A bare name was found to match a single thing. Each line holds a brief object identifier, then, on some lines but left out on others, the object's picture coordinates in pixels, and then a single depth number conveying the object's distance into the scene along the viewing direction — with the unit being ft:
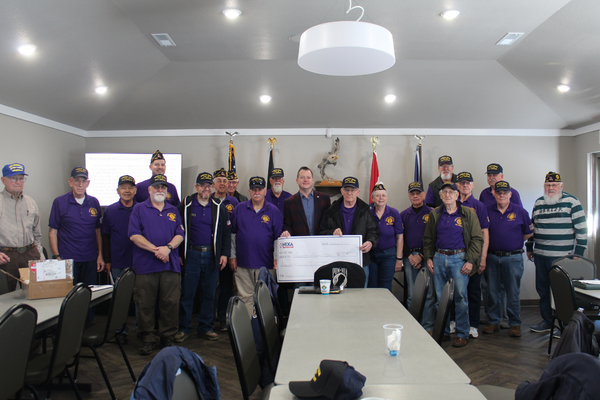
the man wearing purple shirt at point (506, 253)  15.89
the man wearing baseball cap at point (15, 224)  13.03
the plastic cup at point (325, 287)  10.83
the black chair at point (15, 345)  6.30
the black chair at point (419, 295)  9.66
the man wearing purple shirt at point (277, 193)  17.35
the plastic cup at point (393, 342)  6.19
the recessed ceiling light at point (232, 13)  12.43
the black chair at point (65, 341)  8.06
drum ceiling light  7.16
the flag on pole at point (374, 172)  21.47
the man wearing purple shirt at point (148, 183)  16.46
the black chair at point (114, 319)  10.22
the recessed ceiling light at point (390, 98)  19.17
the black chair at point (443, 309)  8.21
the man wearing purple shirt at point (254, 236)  14.62
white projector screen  20.40
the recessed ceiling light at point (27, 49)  13.07
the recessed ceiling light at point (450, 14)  12.36
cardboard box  10.04
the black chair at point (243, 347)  6.18
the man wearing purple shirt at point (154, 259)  13.29
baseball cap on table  4.65
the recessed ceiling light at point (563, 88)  17.33
